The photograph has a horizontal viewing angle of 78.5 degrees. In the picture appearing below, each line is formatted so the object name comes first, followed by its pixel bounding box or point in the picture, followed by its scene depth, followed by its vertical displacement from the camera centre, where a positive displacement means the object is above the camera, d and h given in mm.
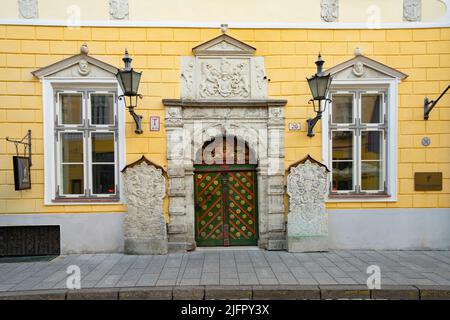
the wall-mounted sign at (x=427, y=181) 6074 -582
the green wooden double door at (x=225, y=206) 6211 -1154
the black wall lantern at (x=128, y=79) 5246 +1466
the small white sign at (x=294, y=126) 6051 +639
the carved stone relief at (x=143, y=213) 5746 -1212
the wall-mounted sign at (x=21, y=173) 5312 -332
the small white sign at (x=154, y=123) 5938 +700
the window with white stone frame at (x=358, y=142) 6230 +294
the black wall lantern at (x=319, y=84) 5379 +1395
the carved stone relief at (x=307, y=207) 5832 -1109
